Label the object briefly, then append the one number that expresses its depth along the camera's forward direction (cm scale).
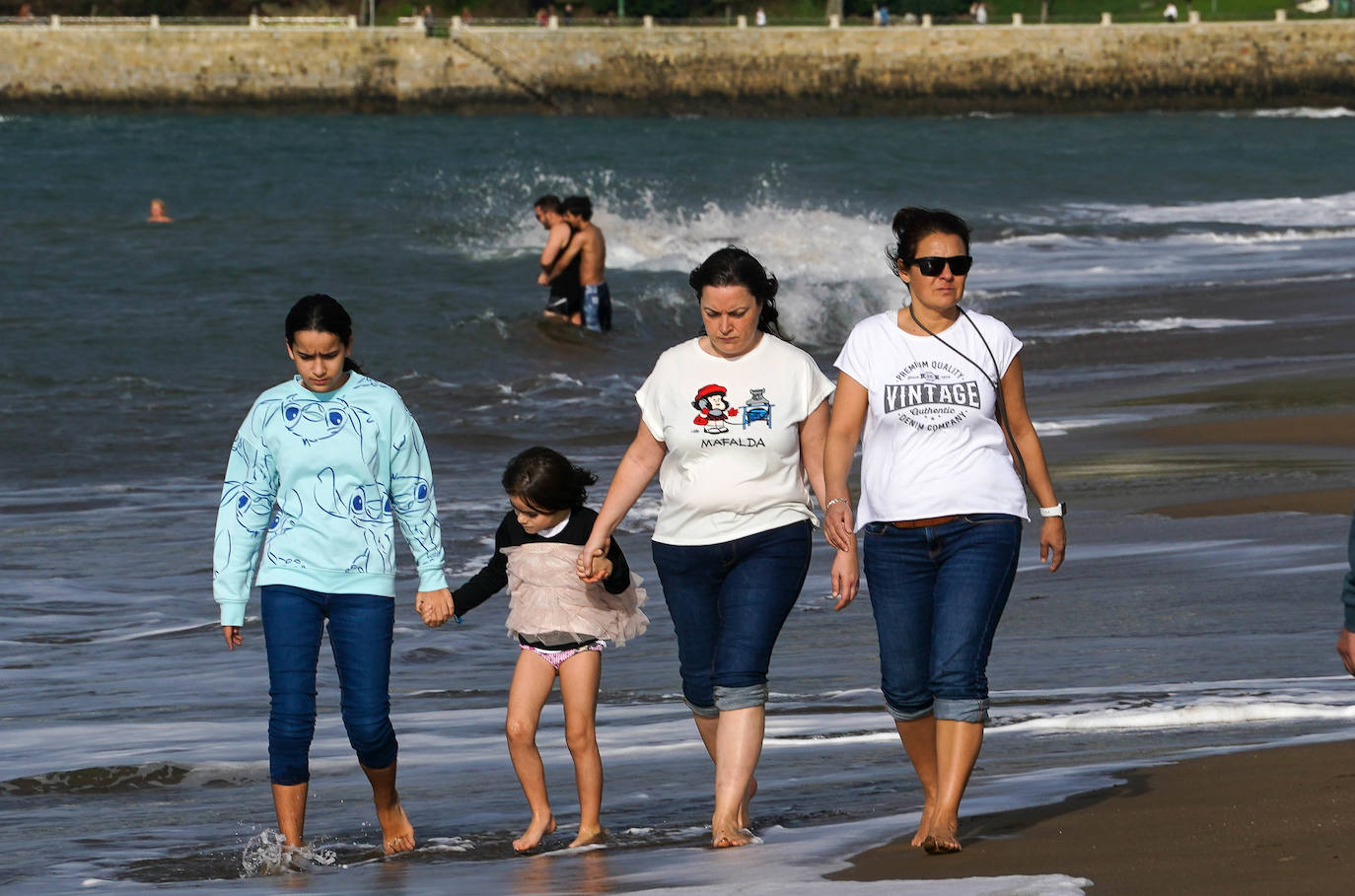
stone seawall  15412
